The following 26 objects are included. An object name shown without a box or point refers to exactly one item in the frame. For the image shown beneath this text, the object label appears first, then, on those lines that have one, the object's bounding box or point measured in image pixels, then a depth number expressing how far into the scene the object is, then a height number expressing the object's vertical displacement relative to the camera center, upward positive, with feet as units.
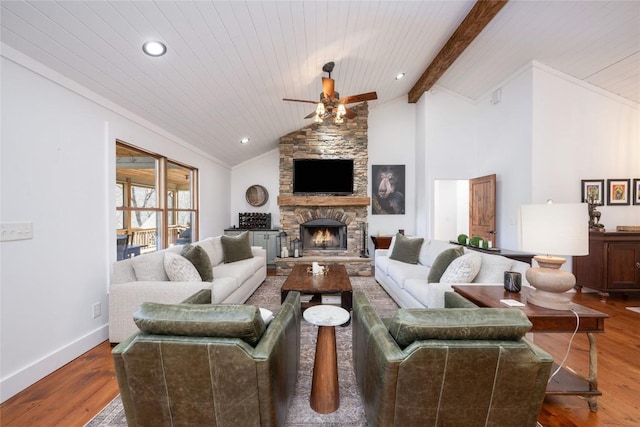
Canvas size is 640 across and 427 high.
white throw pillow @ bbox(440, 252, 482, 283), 8.14 -1.73
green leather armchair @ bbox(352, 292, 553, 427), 3.68 -2.18
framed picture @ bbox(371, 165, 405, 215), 20.04 +1.61
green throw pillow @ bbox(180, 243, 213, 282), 9.44 -1.68
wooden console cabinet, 12.24 -2.31
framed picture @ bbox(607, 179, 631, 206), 13.71 +1.03
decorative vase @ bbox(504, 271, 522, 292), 6.79 -1.75
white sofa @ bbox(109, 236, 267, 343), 7.92 -2.29
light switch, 5.83 -0.39
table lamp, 5.42 -0.58
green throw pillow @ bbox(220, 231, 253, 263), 13.42 -1.76
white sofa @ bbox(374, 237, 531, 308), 8.00 -2.43
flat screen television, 18.93 +2.50
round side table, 5.46 -3.25
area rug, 5.25 -4.04
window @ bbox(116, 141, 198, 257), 9.87 +0.57
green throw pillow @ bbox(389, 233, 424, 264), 12.99 -1.80
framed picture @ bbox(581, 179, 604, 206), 13.70 +1.13
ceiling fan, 10.69 +4.55
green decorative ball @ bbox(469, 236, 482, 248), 11.96 -1.33
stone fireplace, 18.94 +2.59
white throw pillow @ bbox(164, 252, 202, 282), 8.50 -1.80
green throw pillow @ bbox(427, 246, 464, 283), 8.97 -1.67
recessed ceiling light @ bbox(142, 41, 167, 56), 7.01 +4.38
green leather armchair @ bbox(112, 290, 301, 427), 3.79 -2.21
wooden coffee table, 9.45 -2.64
